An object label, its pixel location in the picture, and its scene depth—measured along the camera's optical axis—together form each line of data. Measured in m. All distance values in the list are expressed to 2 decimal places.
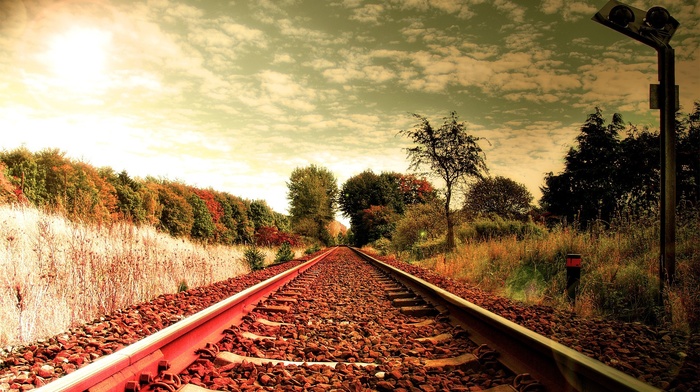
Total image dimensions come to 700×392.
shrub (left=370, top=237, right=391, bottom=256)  26.29
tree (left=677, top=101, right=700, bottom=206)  24.97
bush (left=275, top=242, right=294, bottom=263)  18.22
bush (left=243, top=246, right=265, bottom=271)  13.84
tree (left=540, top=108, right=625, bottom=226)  33.25
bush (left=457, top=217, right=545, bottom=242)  13.91
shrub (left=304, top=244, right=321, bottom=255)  30.87
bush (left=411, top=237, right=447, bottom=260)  16.24
